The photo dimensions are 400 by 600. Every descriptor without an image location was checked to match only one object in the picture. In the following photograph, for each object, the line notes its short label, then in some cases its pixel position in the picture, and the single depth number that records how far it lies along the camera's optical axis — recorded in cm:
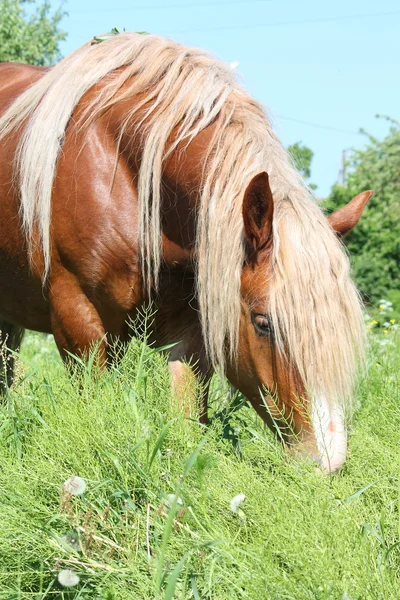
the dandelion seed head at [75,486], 464
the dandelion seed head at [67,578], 423
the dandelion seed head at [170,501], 464
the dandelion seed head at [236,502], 455
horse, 564
